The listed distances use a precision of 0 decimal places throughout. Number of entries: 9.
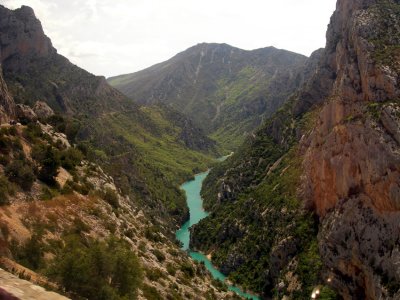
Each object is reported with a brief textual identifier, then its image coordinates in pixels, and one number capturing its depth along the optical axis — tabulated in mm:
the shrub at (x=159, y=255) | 50456
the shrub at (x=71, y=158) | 55844
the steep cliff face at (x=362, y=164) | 55281
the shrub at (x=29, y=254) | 29625
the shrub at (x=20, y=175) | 42906
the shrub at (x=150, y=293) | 37541
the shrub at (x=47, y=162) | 47875
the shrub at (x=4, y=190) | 37625
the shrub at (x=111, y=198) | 55100
